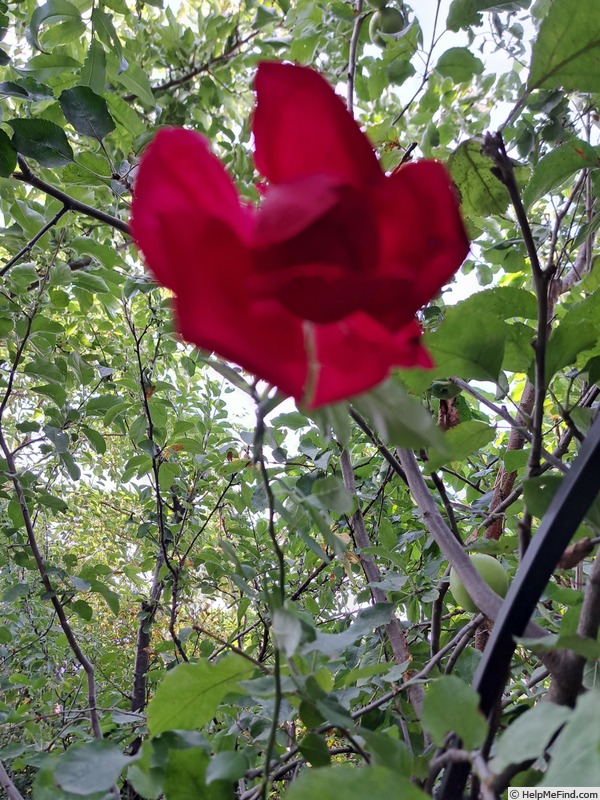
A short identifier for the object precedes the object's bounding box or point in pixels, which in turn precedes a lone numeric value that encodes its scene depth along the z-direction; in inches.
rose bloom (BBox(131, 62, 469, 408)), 8.3
